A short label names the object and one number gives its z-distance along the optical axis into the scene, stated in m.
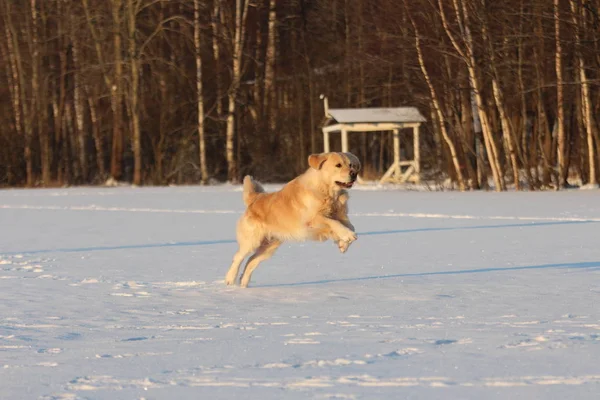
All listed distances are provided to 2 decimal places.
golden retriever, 17.19
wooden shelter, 63.75
